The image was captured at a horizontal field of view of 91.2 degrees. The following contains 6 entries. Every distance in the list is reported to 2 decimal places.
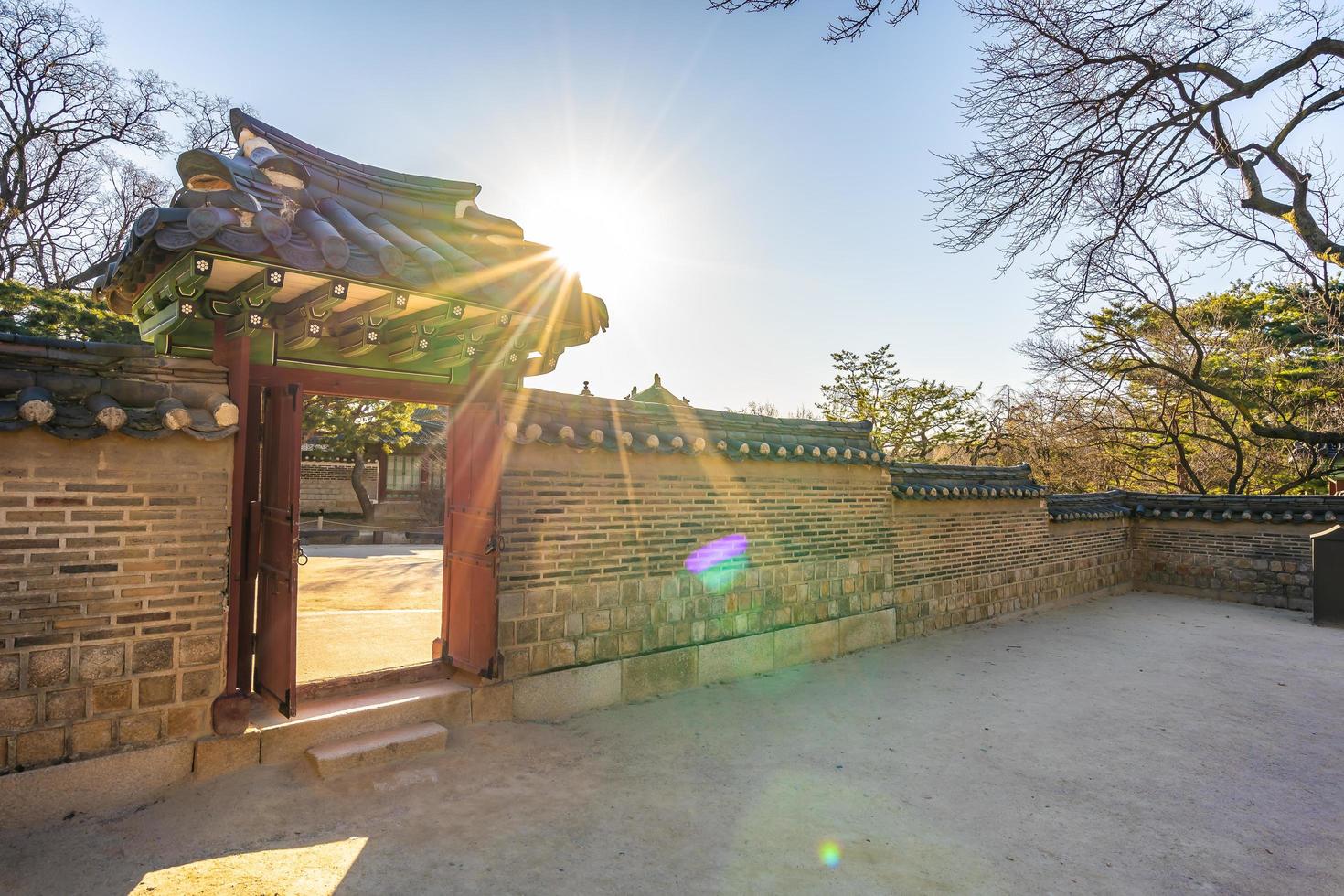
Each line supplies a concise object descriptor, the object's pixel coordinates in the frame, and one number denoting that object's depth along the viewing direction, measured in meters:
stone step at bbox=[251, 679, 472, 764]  4.09
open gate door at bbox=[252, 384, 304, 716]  4.05
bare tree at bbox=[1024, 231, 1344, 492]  15.38
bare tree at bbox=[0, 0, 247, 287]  16.80
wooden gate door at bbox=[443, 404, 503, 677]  5.04
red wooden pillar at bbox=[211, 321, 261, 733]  3.92
